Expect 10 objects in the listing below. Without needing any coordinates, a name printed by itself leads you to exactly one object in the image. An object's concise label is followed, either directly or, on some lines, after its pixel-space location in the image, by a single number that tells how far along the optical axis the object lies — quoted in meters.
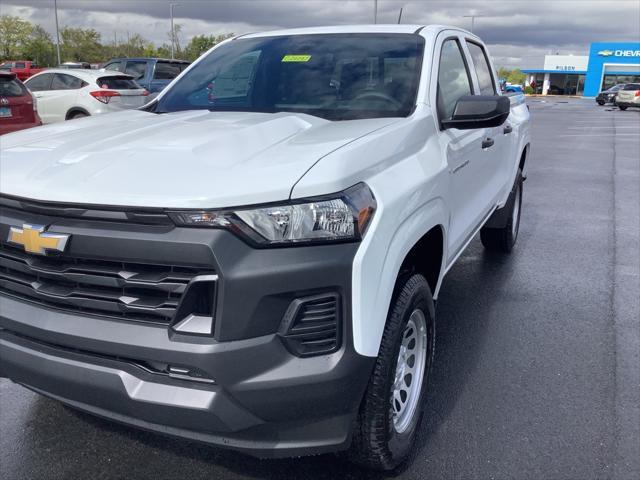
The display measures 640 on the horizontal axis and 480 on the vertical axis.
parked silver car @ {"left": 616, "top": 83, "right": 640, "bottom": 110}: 34.03
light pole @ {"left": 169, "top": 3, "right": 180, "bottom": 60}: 51.86
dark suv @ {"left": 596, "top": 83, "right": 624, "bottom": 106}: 40.57
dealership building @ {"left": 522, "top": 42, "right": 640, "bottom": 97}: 75.50
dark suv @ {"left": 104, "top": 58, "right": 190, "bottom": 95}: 16.55
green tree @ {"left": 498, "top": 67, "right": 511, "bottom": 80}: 101.68
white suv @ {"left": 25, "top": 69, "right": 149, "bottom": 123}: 13.52
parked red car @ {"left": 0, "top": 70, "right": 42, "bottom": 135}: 9.13
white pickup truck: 1.99
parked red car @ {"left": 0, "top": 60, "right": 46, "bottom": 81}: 30.69
